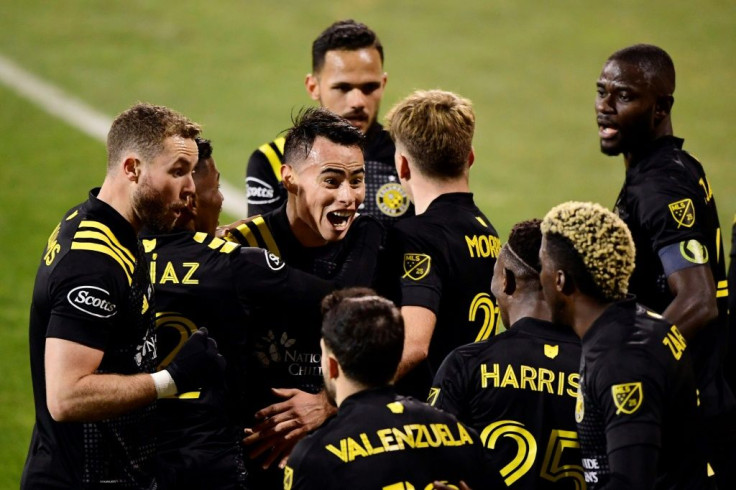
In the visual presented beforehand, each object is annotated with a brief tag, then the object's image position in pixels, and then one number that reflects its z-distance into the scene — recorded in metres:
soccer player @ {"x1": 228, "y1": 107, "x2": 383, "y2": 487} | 11.70
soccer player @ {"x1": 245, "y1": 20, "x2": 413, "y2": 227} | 15.80
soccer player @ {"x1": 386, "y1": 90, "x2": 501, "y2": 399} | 11.97
